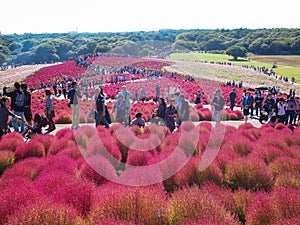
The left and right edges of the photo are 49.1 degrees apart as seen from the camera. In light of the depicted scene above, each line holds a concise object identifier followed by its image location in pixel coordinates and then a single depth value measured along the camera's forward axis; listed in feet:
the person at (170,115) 34.35
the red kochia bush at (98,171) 20.67
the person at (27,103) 33.83
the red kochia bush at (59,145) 27.27
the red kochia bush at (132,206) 14.10
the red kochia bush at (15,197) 14.19
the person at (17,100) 33.14
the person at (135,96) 77.15
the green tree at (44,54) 400.47
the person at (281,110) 44.63
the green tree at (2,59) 340.59
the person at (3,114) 31.01
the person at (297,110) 45.82
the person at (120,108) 36.81
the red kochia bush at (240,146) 27.50
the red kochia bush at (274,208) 14.30
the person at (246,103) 48.81
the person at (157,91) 67.50
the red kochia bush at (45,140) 28.94
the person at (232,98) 56.93
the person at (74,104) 35.32
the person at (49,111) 36.12
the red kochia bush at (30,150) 25.85
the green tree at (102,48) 312.40
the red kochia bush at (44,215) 12.55
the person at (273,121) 42.12
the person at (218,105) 41.14
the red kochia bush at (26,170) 20.22
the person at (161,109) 36.51
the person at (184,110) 38.02
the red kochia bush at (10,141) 27.21
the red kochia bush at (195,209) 13.91
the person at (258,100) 54.03
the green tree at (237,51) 312.91
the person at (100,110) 36.11
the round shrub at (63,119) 47.09
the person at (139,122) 35.85
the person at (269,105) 51.65
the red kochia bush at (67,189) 15.42
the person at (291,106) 44.80
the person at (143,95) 76.28
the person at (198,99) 70.33
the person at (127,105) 36.63
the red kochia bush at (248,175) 20.10
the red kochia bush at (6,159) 24.35
